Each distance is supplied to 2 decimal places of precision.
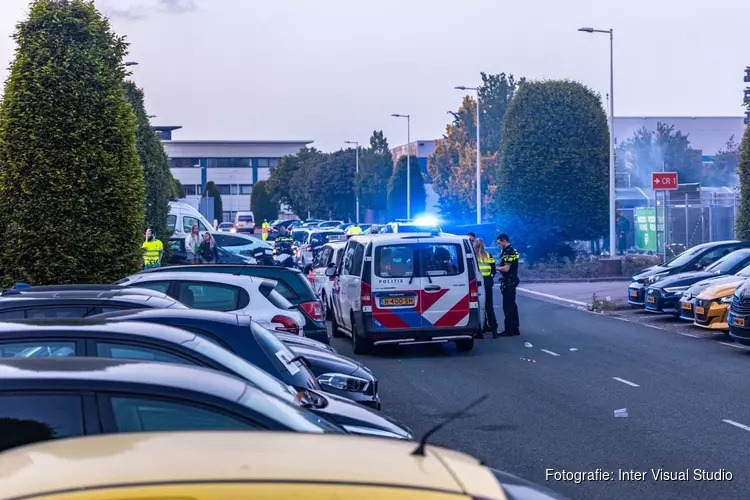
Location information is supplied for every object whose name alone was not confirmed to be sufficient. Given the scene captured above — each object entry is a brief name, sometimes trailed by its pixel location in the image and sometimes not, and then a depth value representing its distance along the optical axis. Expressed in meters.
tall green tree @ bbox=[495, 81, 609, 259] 40.41
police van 17.33
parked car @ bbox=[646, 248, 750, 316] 22.95
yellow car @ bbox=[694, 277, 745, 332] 19.22
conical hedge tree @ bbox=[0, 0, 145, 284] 17.61
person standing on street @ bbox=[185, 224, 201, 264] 27.27
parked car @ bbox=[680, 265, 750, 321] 20.28
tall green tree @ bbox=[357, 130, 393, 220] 83.06
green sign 43.12
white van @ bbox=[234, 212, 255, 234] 80.09
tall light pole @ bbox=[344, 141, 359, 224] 84.75
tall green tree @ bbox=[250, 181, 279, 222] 110.38
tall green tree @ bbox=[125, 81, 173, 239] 32.44
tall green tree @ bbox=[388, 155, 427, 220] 74.81
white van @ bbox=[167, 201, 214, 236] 38.88
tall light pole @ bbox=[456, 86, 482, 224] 48.03
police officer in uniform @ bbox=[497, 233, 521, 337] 19.61
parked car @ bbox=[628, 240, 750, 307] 24.91
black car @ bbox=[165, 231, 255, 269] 32.41
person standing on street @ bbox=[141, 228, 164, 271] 24.72
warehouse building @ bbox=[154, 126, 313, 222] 125.50
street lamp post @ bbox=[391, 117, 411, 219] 62.32
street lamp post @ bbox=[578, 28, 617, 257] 35.03
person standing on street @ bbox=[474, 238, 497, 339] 20.23
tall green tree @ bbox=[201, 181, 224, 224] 102.62
